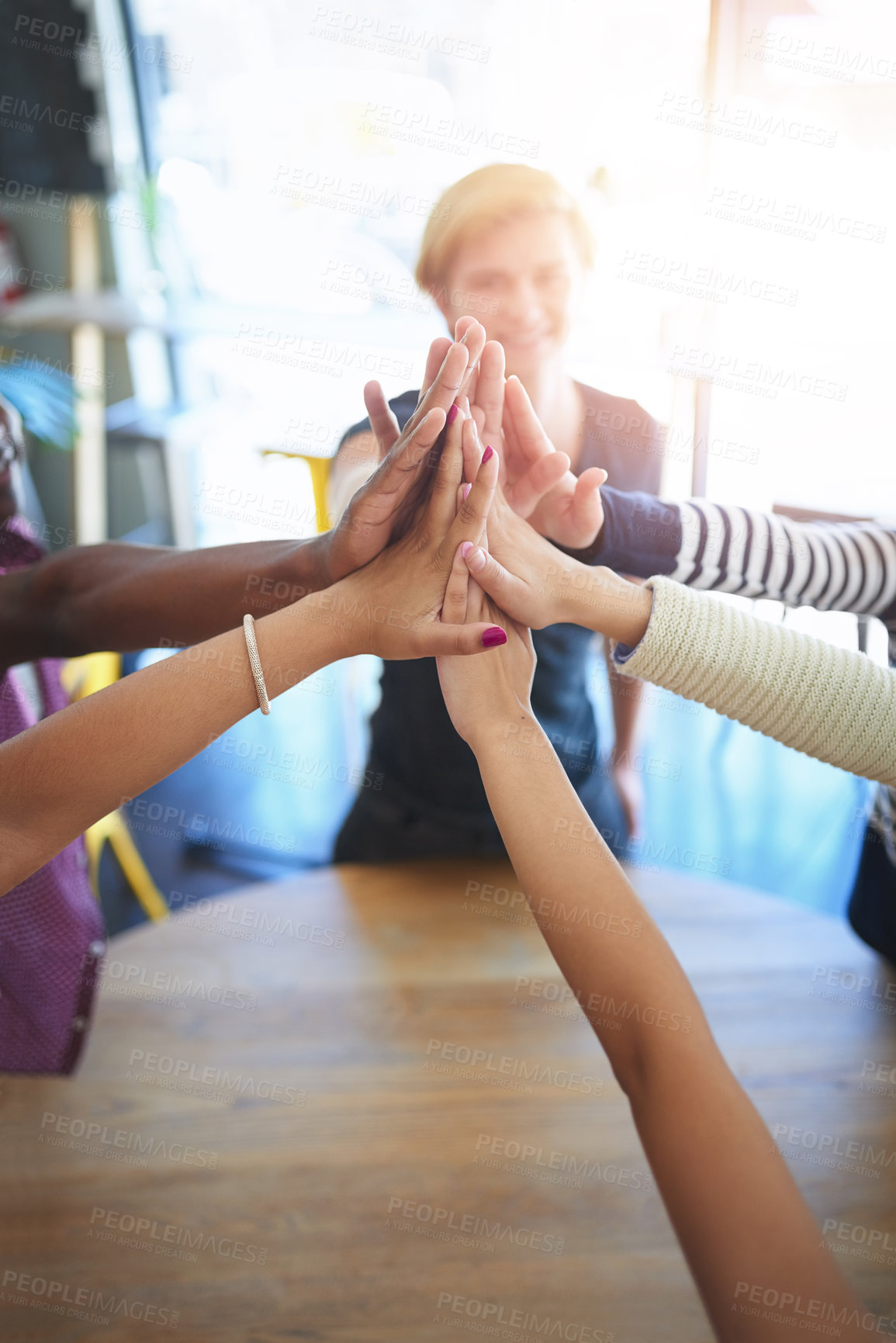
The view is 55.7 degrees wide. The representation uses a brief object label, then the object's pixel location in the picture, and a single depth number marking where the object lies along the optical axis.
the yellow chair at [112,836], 1.25
